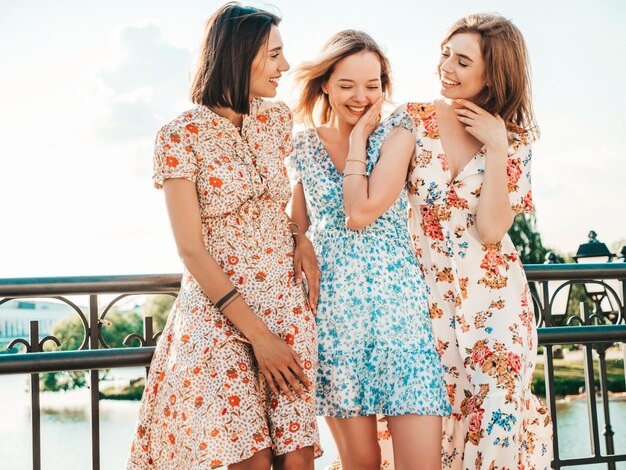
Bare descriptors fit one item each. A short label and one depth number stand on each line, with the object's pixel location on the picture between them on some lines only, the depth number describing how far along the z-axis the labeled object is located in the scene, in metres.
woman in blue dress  2.22
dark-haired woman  1.92
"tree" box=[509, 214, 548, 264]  26.45
